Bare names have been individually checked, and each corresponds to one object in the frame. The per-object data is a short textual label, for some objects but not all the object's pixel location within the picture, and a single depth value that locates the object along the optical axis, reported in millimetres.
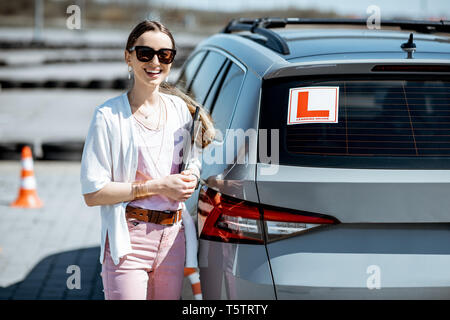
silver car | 2449
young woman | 2568
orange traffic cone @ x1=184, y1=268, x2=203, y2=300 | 2783
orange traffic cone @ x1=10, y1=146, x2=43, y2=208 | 7191
